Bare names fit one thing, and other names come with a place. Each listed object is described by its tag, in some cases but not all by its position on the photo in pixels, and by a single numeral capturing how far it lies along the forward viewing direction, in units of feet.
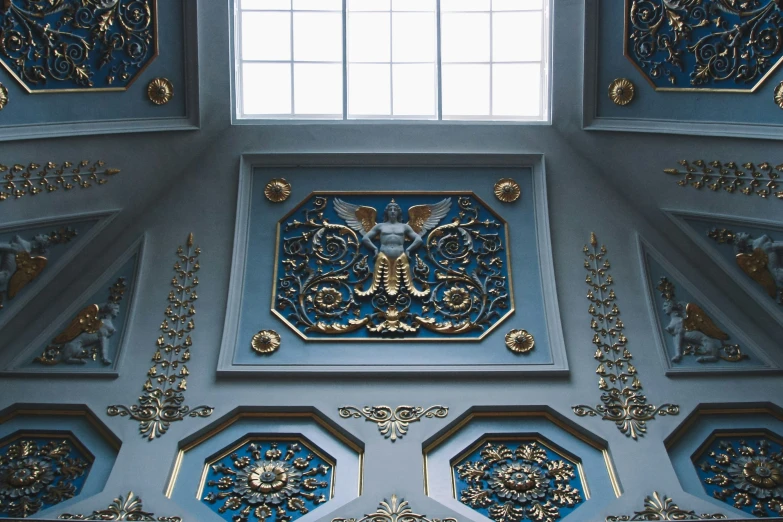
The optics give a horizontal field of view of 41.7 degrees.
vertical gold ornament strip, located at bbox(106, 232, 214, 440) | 33.04
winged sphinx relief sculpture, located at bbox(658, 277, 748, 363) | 34.83
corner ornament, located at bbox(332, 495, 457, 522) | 29.73
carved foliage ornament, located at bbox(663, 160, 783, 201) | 33.78
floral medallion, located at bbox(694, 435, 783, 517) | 30.73
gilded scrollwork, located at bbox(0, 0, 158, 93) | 32.45
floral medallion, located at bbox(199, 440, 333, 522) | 30.83
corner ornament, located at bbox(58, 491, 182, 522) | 29.45
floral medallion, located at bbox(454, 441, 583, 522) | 30.83
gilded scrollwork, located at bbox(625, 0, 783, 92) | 32.83
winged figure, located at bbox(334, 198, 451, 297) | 37.40
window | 40.70
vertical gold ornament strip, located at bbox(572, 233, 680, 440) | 33.14
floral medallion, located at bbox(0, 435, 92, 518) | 30.66
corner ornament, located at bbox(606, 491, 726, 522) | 29.50
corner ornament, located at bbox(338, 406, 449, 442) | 32.86
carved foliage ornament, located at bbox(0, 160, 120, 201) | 33.47
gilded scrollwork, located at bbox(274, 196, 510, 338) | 36.50
